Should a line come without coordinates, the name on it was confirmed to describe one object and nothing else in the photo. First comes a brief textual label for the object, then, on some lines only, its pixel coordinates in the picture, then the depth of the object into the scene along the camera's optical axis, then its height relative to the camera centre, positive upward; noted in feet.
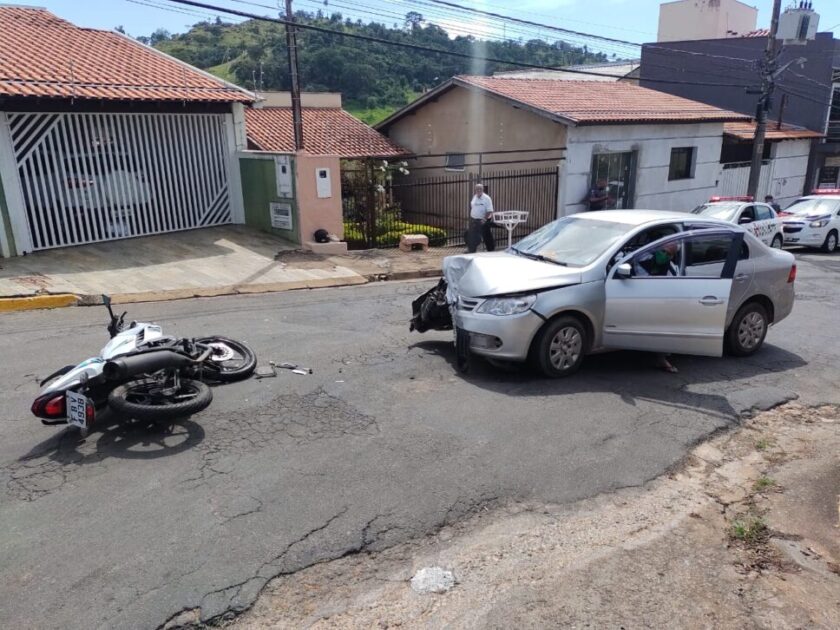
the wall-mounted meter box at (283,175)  44.58 -1.04
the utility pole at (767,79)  64.75 +7.69
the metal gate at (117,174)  38.45 -0.83
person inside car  22.11 -3.54
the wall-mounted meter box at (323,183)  45.28 -1.62
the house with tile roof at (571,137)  58.65 +2.05
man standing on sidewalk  47.14 -4.19
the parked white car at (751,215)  52.90 -4.73
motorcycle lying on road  15.05 -5.39
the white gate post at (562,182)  57.41 -2.10
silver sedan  20.70 -4.37
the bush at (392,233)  50.93 -5.99
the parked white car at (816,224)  60.64 -6.25
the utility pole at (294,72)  40.50 +5.61
